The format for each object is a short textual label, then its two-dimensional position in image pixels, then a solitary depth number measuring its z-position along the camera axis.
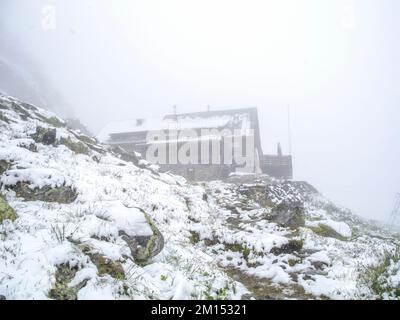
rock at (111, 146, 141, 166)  17.33
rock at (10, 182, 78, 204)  6.97
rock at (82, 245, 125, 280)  4.46
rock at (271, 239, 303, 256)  7.49
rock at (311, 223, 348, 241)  9.83
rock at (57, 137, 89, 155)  13.59
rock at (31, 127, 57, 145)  12.34
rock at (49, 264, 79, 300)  3.73
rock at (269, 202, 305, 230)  10.13
